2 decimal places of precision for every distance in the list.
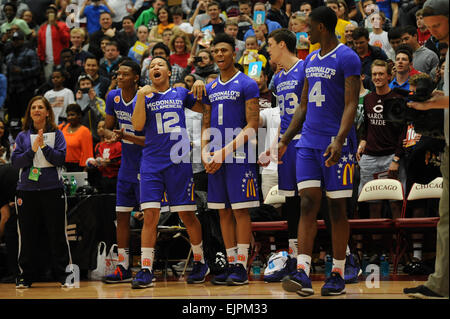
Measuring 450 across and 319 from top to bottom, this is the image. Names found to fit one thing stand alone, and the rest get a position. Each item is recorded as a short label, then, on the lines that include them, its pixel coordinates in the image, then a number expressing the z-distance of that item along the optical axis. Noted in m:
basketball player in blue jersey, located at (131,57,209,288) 15.22
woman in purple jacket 16.66
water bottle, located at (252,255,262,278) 17.82
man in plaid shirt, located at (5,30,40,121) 29.02
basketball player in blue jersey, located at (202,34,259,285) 14.55
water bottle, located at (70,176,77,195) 18.86
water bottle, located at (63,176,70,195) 18.86
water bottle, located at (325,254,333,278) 16.13
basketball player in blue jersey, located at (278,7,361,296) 11.57
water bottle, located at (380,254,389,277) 16.13
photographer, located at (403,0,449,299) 9.17
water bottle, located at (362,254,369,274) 16.85
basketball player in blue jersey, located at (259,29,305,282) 14.63
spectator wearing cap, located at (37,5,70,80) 31.16
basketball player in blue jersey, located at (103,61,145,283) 16.36
